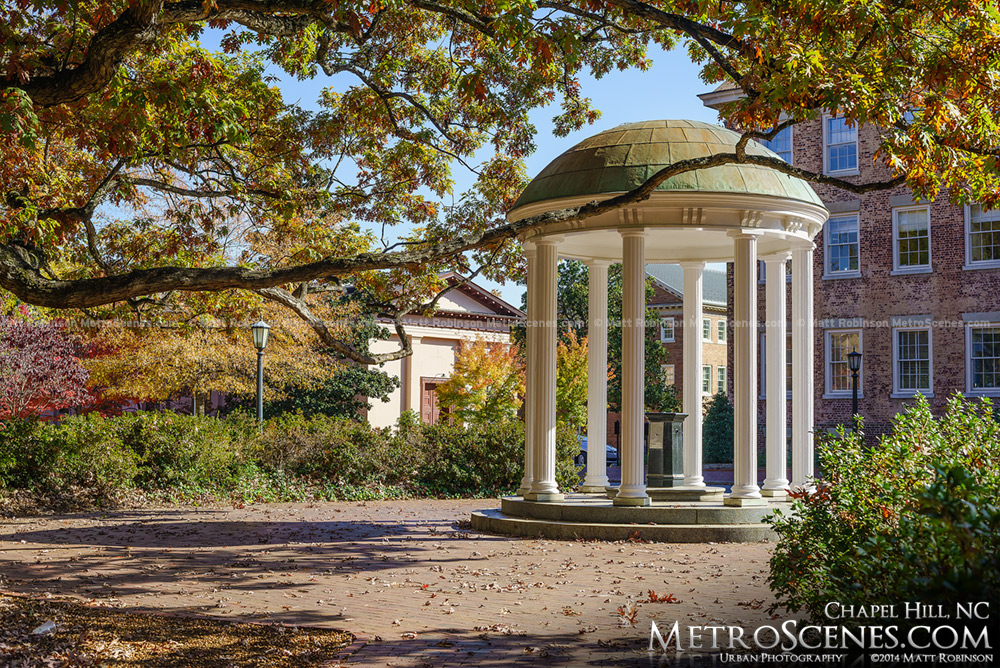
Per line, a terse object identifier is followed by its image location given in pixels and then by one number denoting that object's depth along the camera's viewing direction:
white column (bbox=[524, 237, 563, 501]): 15.61
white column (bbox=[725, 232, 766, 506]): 15.00
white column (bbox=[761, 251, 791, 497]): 16.06
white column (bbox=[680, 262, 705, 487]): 18.34
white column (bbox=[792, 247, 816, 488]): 16.25
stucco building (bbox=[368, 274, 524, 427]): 49.19
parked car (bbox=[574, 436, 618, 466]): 45.17
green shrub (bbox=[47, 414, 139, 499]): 19.05
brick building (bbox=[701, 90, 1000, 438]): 32.88
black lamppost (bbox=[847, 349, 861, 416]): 28.91
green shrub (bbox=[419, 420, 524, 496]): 23.95
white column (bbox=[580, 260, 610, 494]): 17.72
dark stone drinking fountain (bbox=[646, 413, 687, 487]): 17.58
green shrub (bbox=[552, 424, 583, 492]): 24.73
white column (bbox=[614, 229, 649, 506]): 14.84
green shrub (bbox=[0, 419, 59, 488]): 18.84
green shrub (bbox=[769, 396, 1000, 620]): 4.25
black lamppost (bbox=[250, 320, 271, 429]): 22.66
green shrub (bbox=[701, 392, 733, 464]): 39.94
